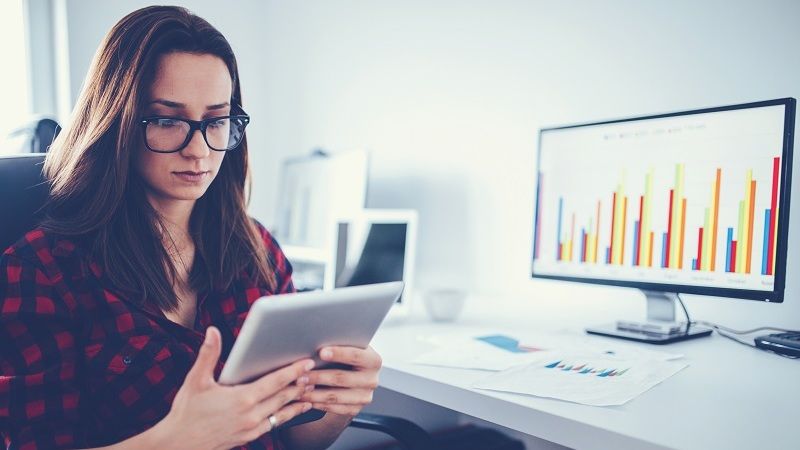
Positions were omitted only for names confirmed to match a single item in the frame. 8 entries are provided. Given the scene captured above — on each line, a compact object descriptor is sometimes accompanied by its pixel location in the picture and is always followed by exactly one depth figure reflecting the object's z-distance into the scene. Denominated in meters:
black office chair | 0.84
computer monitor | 1.06
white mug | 1.44
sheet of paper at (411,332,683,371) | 1.01
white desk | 0.68
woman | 0.73
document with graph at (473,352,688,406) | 0.82
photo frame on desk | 1.58
